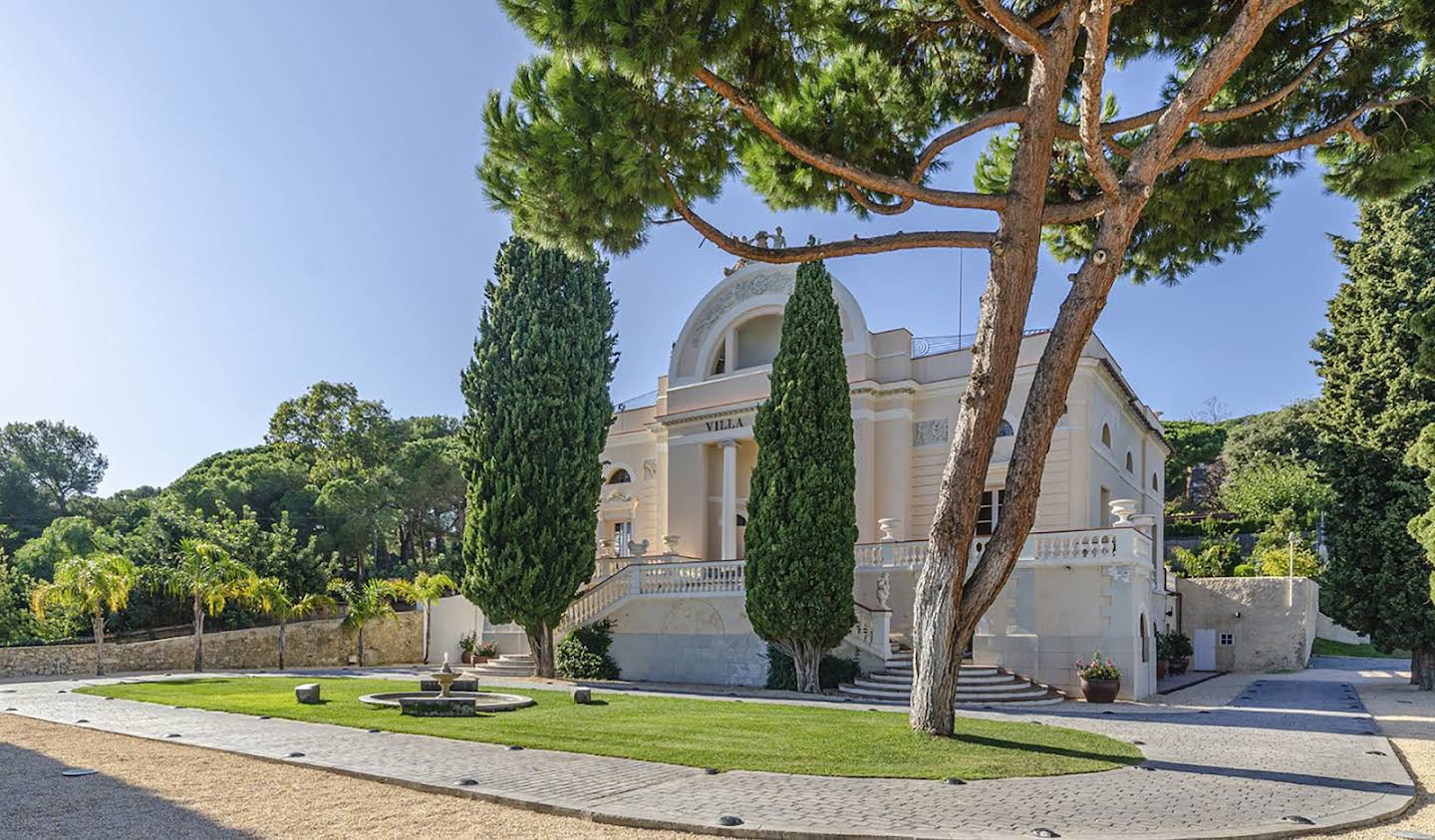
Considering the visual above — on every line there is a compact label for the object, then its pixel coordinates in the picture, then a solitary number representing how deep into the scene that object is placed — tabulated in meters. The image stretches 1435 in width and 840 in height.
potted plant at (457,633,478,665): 25.17
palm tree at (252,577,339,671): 23.70
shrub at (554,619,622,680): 21.53
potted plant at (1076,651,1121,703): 16.83
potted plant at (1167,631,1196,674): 24.92
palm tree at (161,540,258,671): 22.38
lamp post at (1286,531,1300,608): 26.08
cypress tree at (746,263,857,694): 18.00
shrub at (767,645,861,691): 18.59
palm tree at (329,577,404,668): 24.96
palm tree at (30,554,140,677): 21.00
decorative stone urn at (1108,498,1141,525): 17.83
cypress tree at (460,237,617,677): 20.97
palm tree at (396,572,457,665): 26.34
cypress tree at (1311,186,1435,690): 19.19
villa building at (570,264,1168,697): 18.00
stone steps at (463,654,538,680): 22.16
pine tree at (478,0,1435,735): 9.91
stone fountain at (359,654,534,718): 12.96
